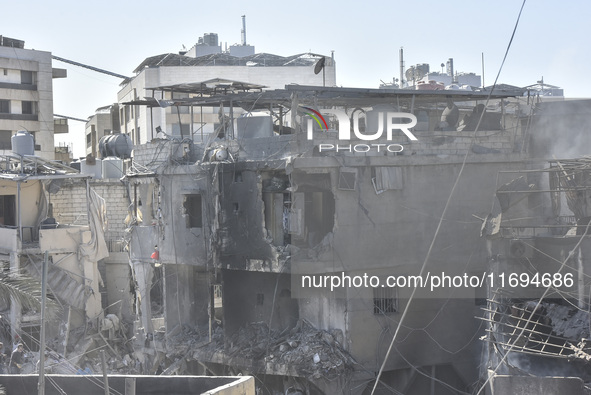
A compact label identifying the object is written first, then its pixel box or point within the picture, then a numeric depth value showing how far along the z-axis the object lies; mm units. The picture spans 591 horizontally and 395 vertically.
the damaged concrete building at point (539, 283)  14273
